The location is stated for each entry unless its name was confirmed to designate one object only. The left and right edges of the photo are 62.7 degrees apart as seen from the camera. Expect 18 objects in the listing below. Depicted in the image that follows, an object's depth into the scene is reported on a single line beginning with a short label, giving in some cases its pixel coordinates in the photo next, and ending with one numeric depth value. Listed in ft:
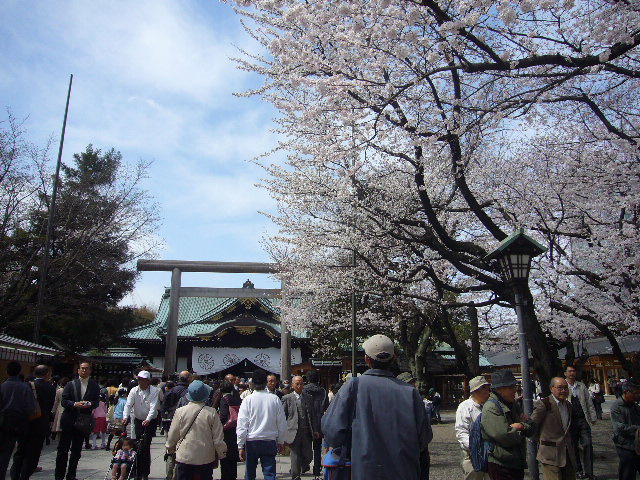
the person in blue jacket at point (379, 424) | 10.03
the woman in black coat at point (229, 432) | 23.93
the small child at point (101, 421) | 38.73
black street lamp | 21.08
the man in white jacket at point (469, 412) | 18.56
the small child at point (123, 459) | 22.22
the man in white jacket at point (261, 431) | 19.80
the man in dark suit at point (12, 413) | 19.79
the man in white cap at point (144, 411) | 23.88
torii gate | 71.51
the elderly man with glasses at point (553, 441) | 18.62
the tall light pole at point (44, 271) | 47.26
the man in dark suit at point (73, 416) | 22.65
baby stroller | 22.38
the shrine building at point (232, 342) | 90.43
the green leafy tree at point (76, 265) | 56.29
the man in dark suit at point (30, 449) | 21.06
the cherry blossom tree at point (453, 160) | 21.33
